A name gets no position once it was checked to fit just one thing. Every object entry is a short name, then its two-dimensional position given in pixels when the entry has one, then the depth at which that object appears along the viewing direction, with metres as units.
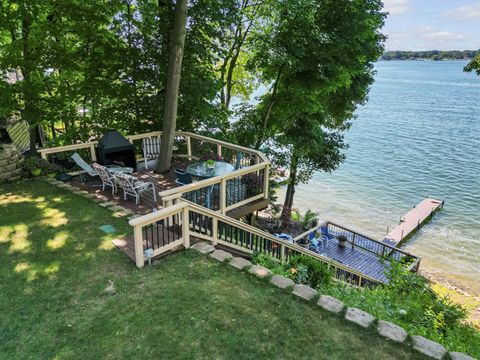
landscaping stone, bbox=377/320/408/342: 3.97
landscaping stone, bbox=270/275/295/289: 4.86
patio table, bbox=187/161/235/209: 7.84
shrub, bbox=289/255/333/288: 5.76
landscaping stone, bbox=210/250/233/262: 5.51
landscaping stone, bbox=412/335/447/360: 3.76
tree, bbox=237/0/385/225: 12.54
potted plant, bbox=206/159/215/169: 8.07
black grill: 8.92
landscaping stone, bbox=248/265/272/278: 5.09
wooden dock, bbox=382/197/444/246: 19.81
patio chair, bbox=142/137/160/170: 10.29
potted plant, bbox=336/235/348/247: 14.23
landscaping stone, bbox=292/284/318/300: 4.64
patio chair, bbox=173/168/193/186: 7.55
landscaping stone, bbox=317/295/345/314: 4.40
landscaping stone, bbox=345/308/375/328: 4.17
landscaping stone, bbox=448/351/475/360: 3.73
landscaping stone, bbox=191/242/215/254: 5.70
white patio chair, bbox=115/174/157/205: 7.57
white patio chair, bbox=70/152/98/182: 8.56
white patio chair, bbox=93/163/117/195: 7.97
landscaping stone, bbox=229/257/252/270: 5.30
